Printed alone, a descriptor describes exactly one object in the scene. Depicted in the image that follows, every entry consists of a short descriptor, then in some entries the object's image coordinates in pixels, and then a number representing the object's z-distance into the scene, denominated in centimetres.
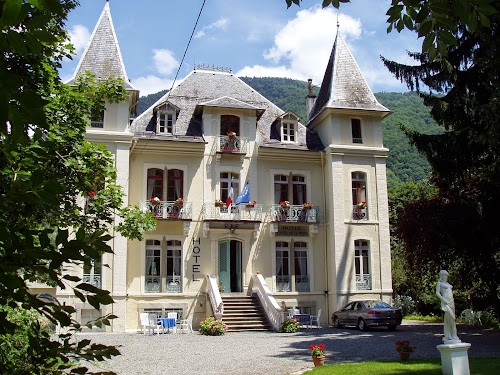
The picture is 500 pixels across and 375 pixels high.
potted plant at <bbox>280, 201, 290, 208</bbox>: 2388
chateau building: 2241
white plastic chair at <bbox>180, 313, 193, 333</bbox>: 2070
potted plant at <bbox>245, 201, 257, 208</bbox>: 2358
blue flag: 2273
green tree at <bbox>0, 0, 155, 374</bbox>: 171
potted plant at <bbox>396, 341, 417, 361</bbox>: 1188
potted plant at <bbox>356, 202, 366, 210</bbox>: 2416
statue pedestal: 959
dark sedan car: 1958
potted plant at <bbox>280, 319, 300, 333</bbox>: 1953
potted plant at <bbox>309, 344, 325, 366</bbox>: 1131
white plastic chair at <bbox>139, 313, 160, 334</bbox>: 1951
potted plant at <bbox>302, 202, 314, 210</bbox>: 2409
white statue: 1013
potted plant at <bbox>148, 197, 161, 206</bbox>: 2206
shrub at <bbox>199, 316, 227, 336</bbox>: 1884
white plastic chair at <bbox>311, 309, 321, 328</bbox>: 2205
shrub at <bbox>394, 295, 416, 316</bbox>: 2980
